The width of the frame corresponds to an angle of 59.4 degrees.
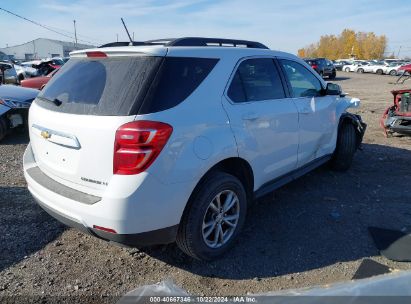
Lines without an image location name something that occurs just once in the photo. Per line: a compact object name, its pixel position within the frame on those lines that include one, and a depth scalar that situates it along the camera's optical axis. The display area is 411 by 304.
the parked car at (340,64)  49.37
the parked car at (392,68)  39.48
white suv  2.48
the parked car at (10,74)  17.66
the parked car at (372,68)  41.86
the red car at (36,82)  11.13
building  82.44
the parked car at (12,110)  7.12
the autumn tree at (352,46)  100.69
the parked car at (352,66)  45.48
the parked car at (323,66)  28.09
